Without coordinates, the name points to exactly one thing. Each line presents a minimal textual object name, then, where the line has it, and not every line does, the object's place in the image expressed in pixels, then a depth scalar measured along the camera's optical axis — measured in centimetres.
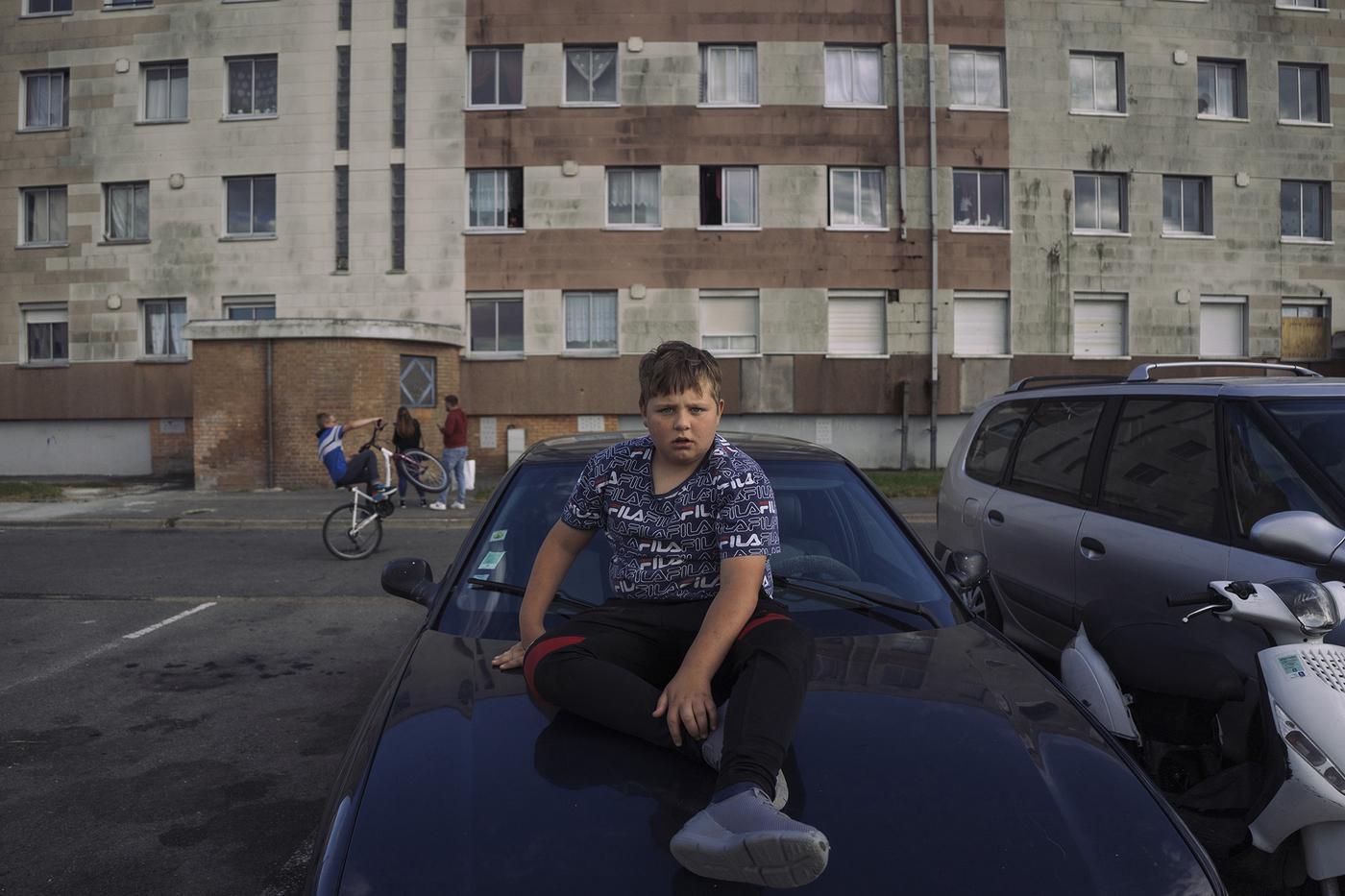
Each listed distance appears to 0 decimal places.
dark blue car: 170
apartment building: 2488
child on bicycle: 1173
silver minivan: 353
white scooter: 235
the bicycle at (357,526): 1141
